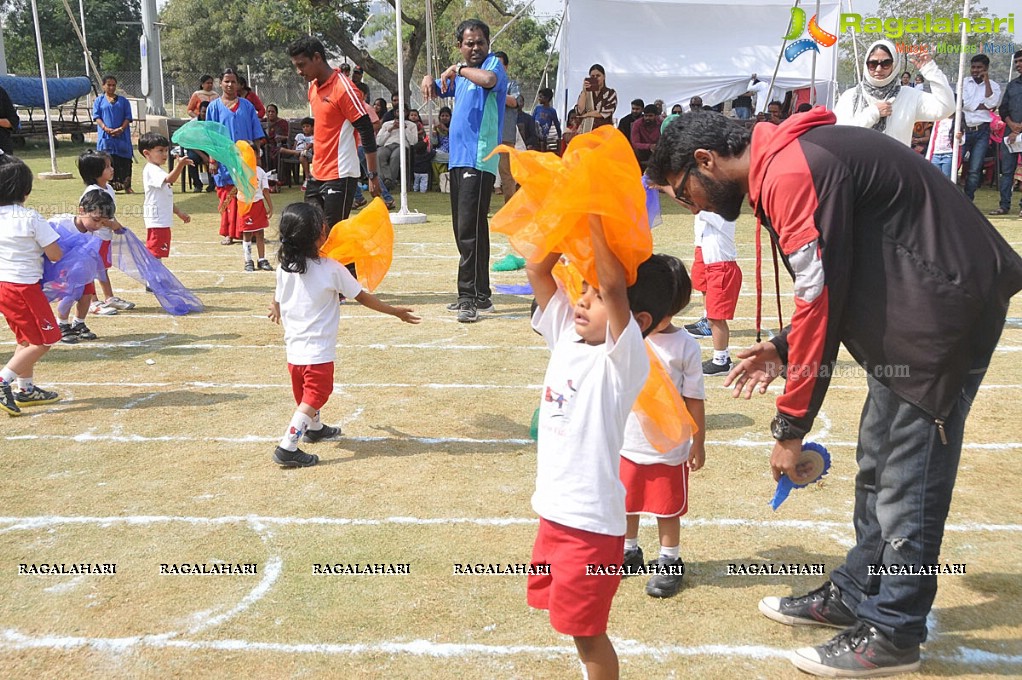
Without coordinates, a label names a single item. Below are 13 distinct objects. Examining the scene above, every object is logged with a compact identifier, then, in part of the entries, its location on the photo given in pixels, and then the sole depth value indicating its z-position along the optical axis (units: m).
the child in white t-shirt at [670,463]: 3.51
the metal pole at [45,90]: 17.57
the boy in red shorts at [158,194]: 9.09
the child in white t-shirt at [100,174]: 8.05
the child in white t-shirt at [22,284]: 5.88
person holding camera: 16.66
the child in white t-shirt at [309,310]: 4.88
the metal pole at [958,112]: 11.10
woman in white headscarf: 6.94
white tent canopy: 20.22
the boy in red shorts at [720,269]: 6.26
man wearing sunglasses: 2.72
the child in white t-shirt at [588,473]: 2.64
